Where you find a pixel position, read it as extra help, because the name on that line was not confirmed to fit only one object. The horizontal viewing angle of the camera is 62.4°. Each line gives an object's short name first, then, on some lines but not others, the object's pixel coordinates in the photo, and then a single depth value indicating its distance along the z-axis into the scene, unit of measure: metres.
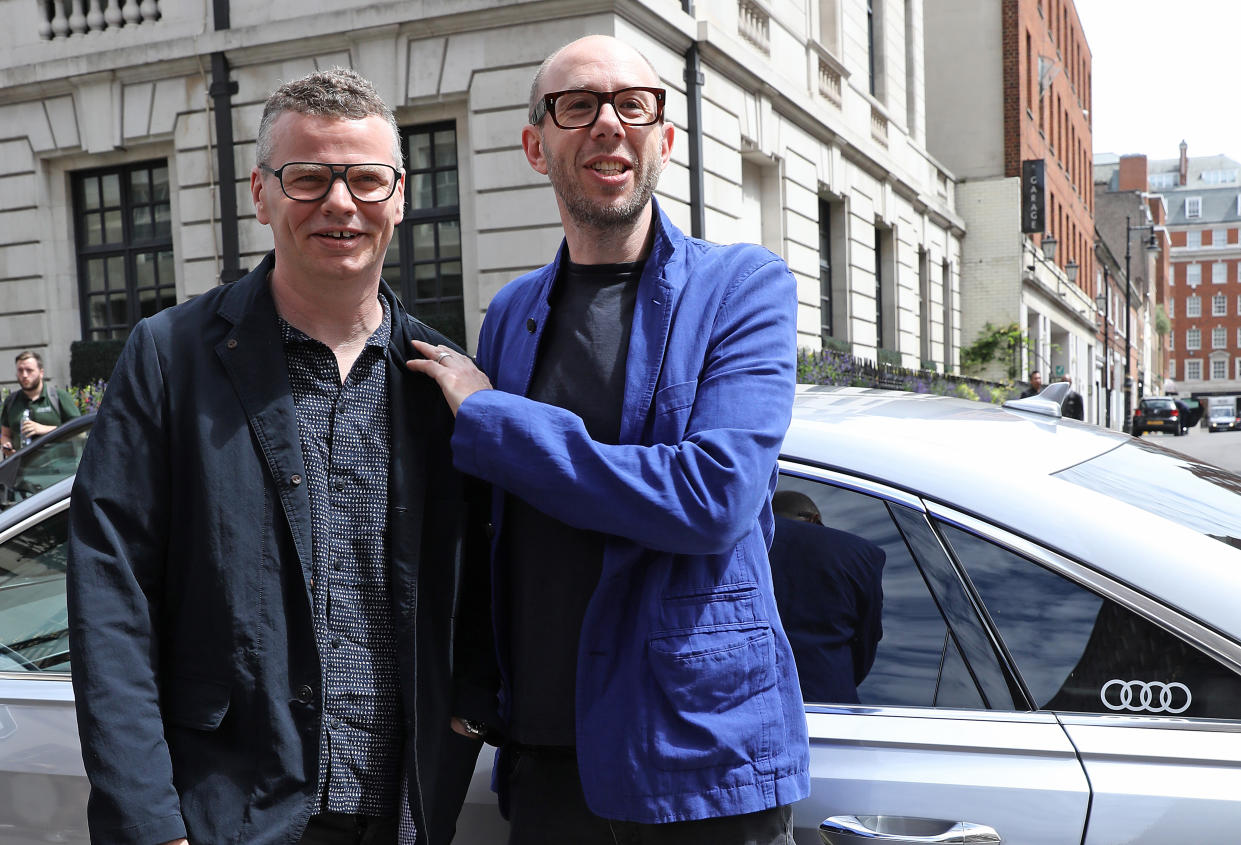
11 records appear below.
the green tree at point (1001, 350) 29.19
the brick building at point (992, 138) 31.59
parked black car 45.22
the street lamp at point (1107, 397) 49.89
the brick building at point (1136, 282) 63.84
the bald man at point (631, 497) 1.58
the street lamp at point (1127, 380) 43.91
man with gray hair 1.61
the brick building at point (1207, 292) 107.00
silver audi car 1.75
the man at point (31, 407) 9.45
